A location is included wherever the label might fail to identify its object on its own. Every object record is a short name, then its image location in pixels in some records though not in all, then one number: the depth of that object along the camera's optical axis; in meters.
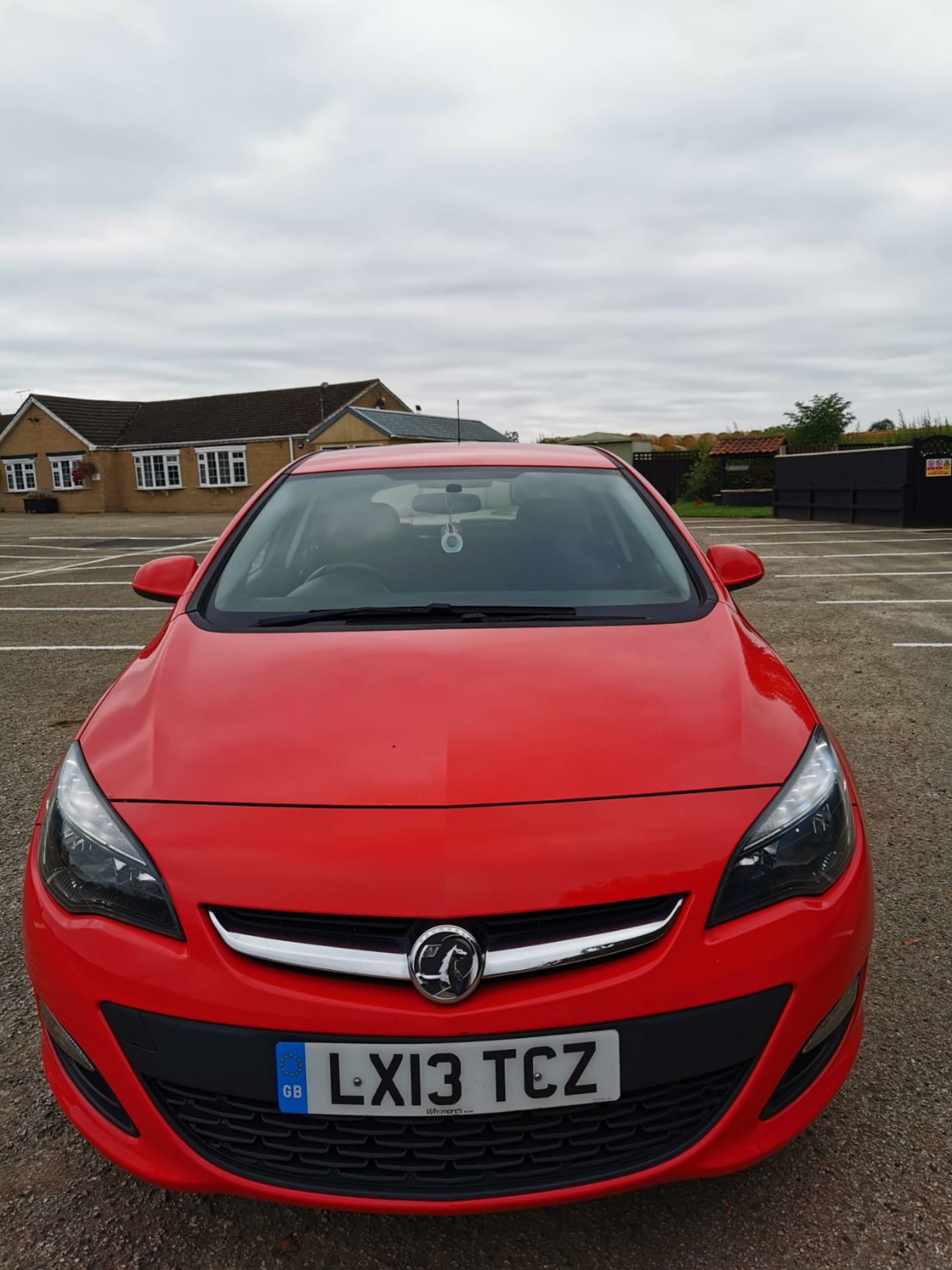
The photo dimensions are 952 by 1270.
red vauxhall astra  1.37
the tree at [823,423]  28.83
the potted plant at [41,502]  40.88
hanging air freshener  2.62
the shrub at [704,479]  28.47
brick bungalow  40.06
